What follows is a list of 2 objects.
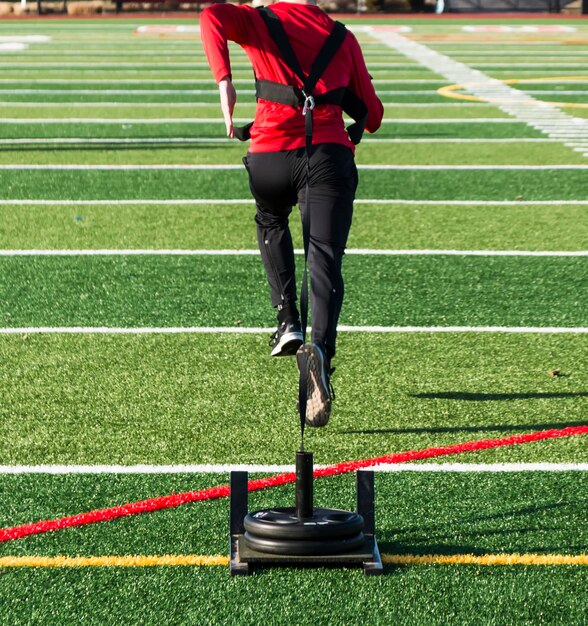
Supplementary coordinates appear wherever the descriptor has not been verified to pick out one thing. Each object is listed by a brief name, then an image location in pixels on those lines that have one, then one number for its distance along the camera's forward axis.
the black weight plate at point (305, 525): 7.10
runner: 9.17
